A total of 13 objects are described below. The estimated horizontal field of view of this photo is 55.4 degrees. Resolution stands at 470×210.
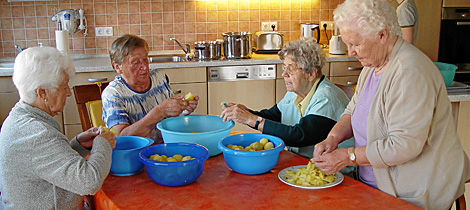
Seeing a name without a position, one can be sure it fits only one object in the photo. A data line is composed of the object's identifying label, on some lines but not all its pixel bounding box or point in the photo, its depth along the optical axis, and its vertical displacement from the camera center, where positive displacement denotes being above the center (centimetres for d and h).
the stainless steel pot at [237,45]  397 +1
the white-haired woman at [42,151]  147 -35
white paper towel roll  397 +5
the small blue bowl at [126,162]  170 -44
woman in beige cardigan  146 -26
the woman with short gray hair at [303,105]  204 -29
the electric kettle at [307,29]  439 +16
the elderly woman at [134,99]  220 -27
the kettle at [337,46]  411 +0
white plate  156 -48
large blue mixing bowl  186 -38
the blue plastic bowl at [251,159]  165 -42
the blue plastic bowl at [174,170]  156 -43
